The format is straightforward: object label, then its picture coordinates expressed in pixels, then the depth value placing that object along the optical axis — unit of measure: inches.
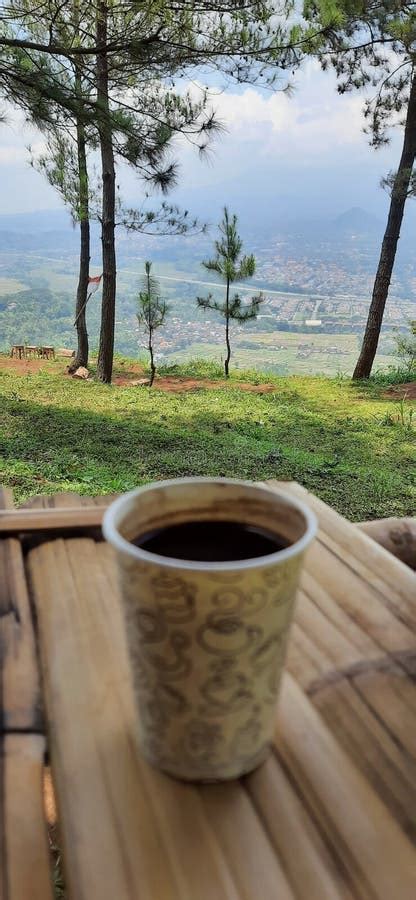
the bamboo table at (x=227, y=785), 9.8
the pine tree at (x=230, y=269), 270.7
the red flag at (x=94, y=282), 289.5
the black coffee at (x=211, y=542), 12.1
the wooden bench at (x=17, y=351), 323.3
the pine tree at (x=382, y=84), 198.7
